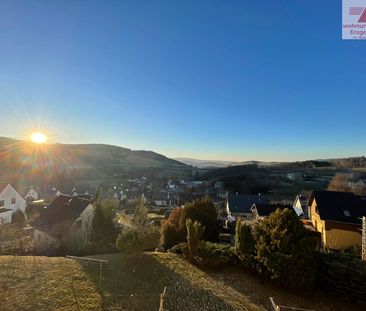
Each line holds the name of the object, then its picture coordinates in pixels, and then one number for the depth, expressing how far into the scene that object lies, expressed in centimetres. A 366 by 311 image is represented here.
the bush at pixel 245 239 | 1380
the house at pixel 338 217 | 2236
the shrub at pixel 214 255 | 1391
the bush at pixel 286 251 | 1215
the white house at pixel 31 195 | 5496
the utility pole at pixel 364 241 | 1464
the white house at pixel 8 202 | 3359
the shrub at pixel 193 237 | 1441
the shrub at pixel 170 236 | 1881
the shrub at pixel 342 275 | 1154
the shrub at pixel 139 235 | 1364
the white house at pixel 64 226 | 1814
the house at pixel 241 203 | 5428
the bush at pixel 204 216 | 1920
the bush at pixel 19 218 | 2737
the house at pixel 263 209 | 3413
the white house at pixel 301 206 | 4112
